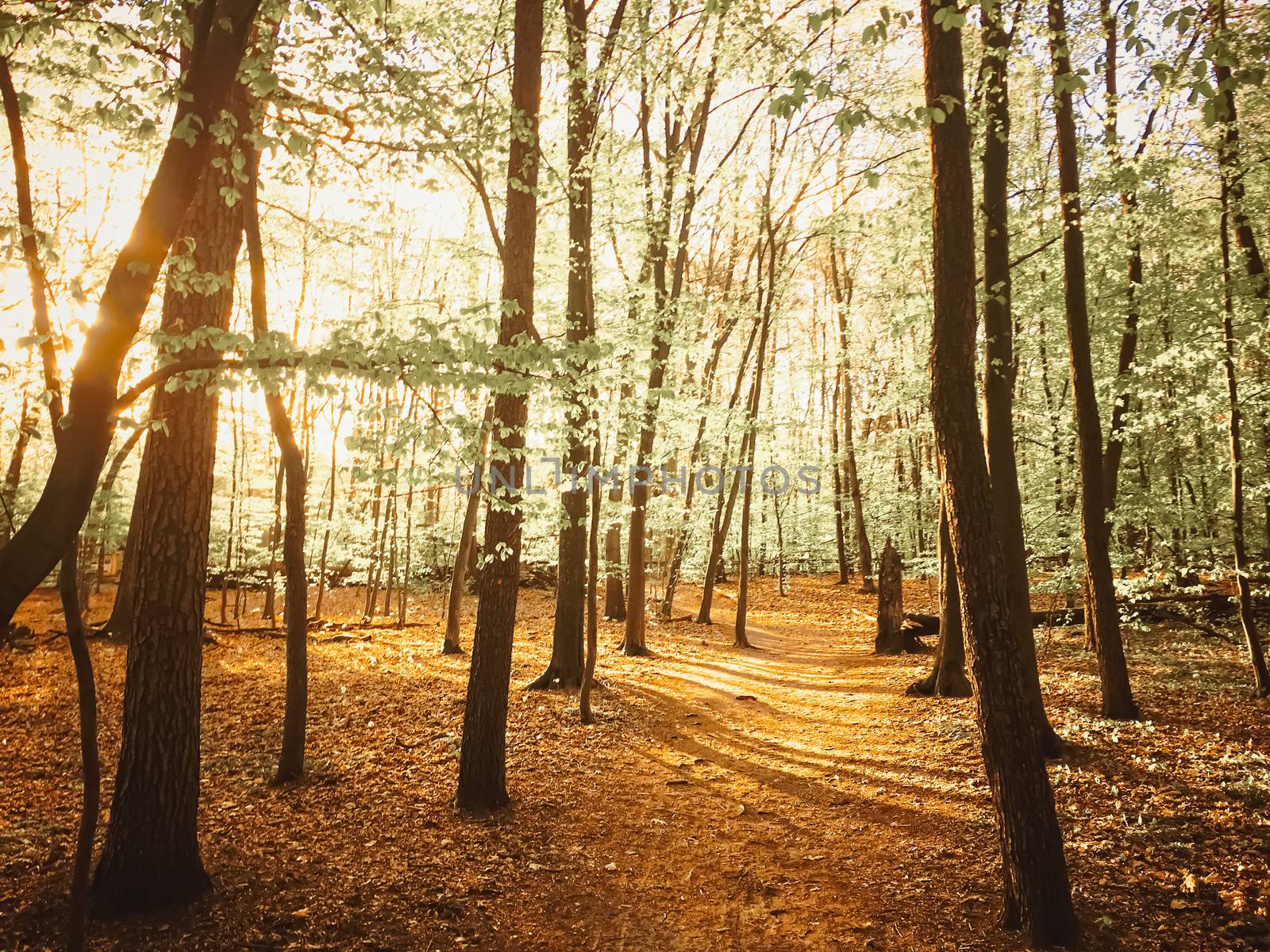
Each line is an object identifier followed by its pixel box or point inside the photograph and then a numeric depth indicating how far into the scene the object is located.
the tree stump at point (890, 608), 14.35
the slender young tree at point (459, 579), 13.77
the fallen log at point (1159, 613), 11.96
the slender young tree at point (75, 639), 3.35
